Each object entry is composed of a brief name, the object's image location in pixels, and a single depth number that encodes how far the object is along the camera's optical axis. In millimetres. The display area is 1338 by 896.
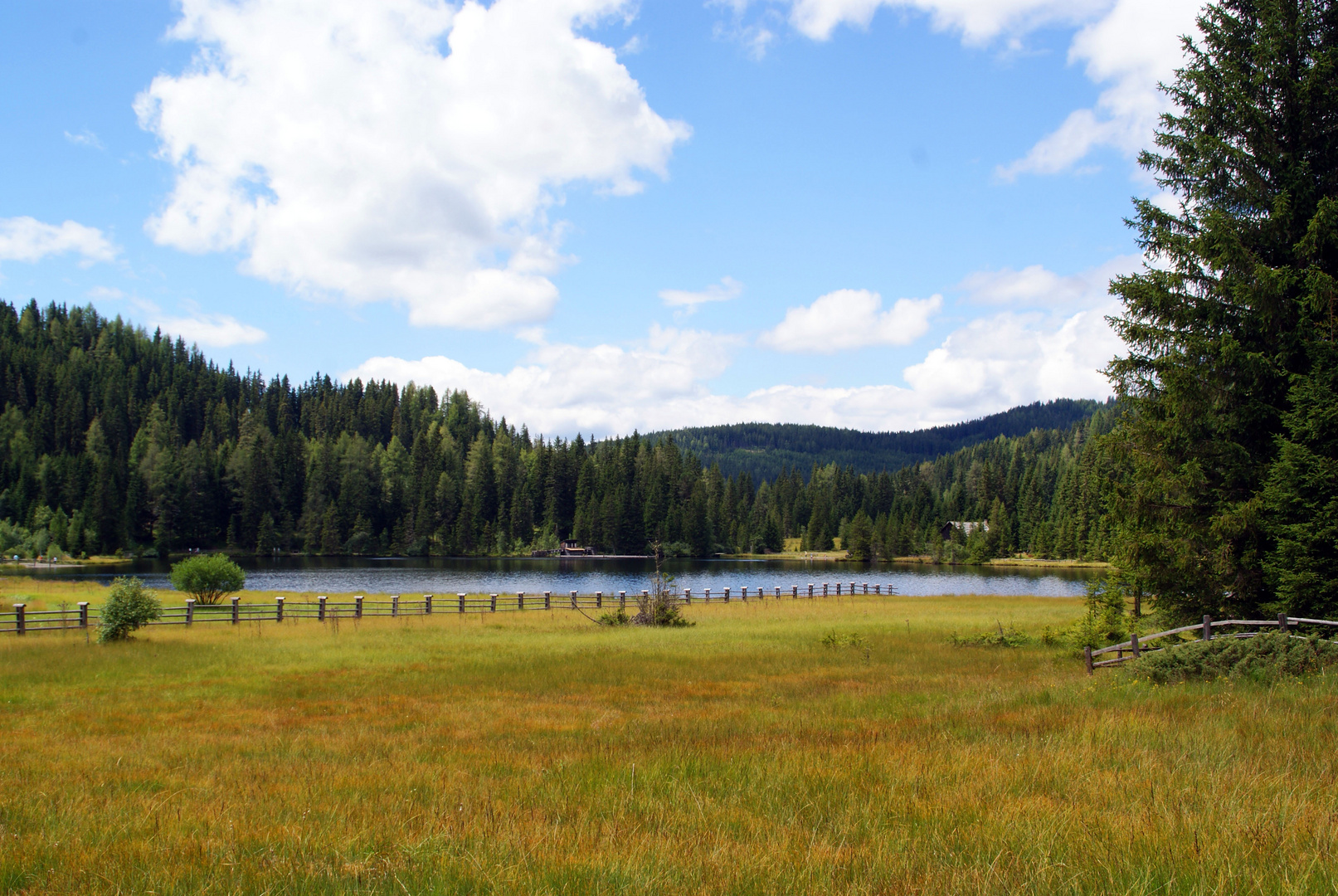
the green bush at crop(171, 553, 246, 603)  40594
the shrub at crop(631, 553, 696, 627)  33906
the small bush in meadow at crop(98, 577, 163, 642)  25219
